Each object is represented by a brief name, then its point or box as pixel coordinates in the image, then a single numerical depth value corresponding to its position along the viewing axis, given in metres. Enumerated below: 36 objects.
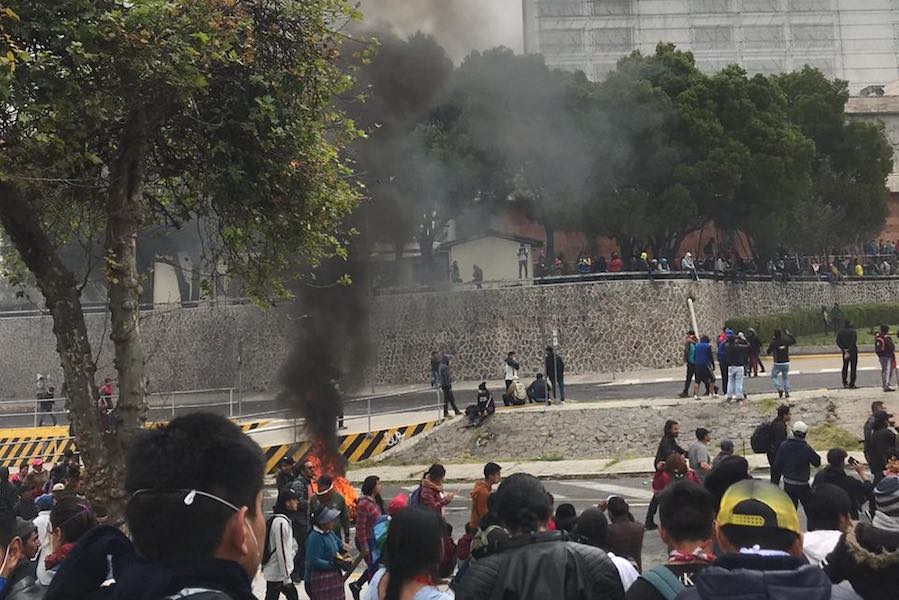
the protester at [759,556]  2.58
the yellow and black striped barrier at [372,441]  19.56
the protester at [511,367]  23.99
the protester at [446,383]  21.25
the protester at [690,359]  20.02
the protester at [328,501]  7.63
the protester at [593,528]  5.45
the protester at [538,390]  22.69
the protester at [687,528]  3.54
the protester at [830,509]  5.07
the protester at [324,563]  7.12
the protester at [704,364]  19.67
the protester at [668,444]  10.23
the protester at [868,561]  3.28
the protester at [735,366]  18.45
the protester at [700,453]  9.91
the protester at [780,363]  18.03
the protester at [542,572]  3.43
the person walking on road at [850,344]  18.95
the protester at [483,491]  7.84
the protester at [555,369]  21.91
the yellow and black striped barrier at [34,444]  20.70
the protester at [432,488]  7.59
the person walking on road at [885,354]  17.98
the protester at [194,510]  2.23
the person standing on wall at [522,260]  36.40
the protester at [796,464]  8.91
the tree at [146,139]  8.26
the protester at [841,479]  7.59
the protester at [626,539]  5.65
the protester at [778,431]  10.91
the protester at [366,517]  7.78
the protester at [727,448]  8.80
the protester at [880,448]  9.47
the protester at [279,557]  7.75
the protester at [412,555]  3.96
